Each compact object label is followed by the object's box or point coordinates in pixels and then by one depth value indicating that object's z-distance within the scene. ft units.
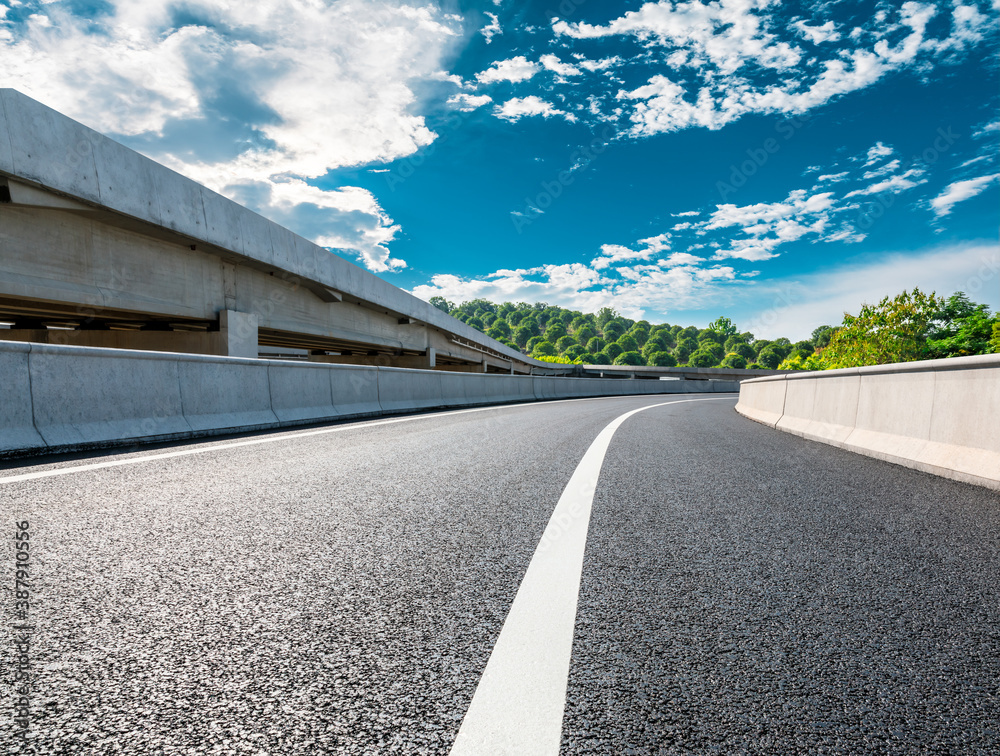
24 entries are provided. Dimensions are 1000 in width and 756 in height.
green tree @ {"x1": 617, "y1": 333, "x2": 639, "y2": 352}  572.96
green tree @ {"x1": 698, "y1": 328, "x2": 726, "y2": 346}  620.24
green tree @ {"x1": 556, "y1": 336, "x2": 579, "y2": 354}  586.86
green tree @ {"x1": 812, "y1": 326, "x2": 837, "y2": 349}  564.30
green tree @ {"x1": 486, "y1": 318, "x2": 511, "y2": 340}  582.27
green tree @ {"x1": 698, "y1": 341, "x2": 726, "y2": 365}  564.26
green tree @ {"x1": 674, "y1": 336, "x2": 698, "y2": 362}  578.17
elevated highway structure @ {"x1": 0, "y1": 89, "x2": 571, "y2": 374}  32.91
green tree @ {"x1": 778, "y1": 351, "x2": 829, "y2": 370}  310.84
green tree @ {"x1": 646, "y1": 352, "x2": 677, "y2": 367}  480.23
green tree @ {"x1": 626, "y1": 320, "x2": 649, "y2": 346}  633.61
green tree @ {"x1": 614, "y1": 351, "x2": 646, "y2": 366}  512.10
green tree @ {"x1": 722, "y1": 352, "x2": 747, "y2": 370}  529.81
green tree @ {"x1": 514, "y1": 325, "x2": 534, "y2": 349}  629.10
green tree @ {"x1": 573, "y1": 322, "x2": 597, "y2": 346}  622.17
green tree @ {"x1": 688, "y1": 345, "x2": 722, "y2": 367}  501.56
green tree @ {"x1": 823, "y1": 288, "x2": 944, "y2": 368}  220.02
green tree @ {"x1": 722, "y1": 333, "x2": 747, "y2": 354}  605.31
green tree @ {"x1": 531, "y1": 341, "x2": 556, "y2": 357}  576.61
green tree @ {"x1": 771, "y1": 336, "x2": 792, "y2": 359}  542.16
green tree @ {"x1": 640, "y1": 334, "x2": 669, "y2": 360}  547.49
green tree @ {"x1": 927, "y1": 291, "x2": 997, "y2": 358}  262.88
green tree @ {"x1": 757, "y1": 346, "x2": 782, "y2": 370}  532.73
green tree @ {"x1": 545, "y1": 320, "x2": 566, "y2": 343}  620.49
